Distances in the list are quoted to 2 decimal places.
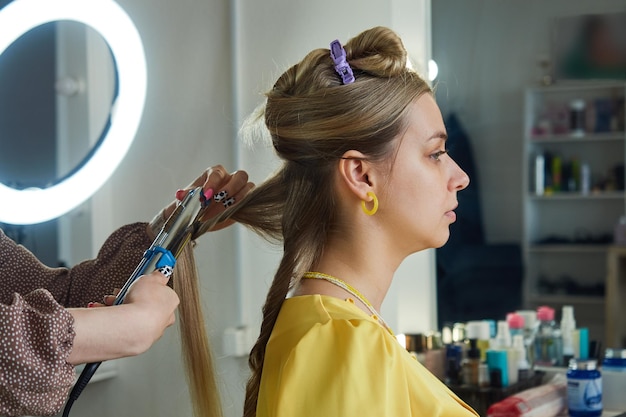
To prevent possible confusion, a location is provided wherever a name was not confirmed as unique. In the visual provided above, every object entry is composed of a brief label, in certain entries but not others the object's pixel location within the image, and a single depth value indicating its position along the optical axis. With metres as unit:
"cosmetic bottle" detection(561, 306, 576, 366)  2.06
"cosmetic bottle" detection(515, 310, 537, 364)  2.03
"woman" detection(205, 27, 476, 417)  1.11
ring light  1.66
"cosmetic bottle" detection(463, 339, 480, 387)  1.86
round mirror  1.86
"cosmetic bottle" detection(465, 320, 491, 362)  1.98
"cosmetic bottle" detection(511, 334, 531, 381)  1.90
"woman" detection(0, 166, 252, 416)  0.77
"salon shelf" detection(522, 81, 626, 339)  2.32
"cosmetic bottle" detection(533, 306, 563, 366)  2.06
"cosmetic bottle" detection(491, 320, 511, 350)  1.97
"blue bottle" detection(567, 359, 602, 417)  1.68
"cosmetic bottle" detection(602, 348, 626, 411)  1.79
